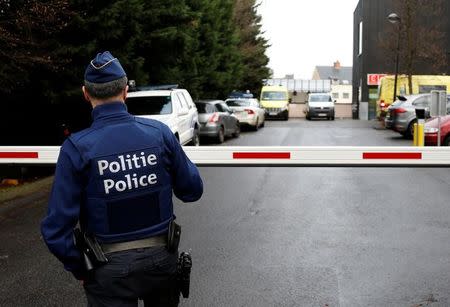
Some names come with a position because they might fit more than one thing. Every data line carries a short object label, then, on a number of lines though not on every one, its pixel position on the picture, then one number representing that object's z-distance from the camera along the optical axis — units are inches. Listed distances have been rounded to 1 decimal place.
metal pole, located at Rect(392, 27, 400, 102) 1328.7
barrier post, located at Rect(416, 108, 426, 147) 373.4
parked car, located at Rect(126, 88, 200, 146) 609.0
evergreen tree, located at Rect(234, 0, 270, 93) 1900.5
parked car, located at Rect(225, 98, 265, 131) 1125.1
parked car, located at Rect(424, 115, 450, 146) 662.5
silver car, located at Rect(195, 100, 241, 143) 821.9
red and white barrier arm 247.6
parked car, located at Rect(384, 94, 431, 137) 871.7
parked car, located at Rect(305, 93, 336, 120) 1702.8
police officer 107.4
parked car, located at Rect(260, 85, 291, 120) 1600.6
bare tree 1446.9
